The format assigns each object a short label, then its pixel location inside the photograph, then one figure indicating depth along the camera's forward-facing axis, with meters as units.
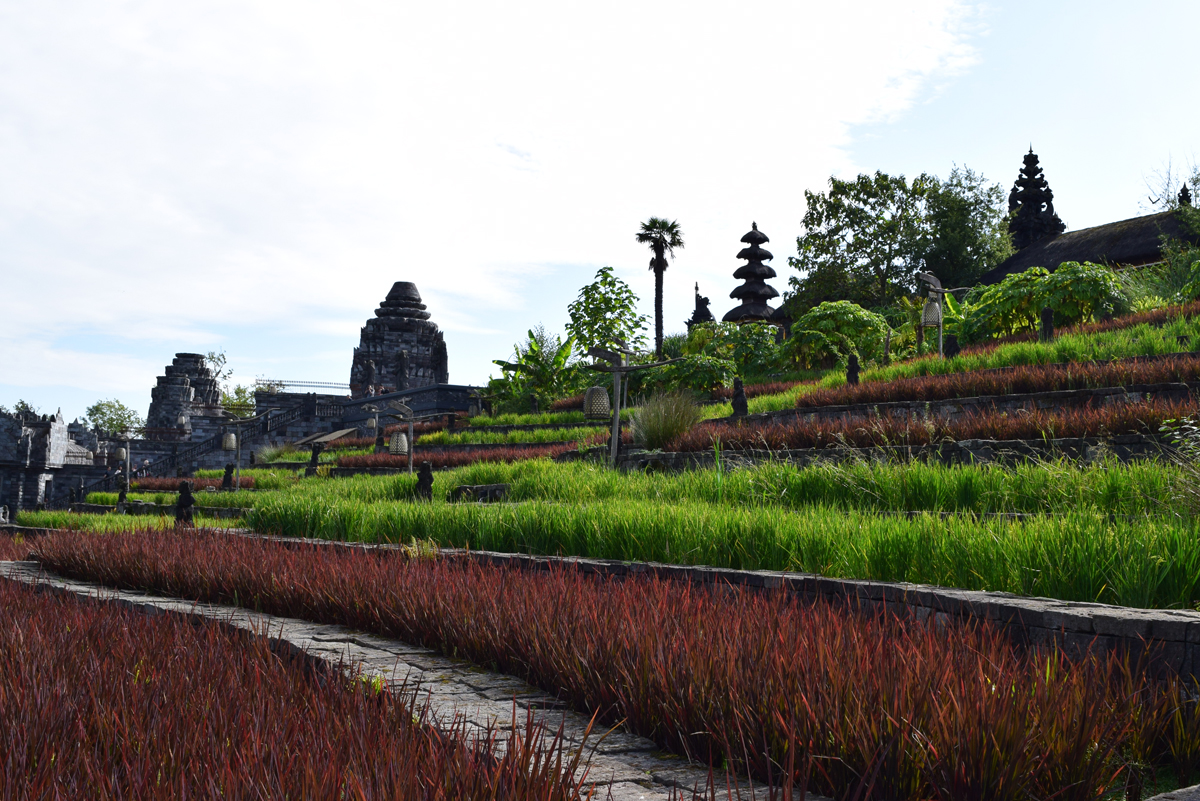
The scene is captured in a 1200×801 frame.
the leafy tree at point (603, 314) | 39.75
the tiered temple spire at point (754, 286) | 58.50
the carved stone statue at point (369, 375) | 65.84
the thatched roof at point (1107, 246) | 38.76
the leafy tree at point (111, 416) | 82.12
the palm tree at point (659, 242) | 55.62
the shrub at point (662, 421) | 15.22
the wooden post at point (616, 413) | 14.09
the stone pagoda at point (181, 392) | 59.56
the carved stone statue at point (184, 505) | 14.49
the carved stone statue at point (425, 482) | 13.74
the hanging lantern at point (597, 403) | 15.48
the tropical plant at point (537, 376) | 36.41
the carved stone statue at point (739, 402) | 16.52
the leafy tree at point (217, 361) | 81.71
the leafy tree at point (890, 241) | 47.56
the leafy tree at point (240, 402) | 66.32
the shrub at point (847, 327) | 26.69
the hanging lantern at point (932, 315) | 19.25
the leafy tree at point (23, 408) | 76.74
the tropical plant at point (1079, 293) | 21.54
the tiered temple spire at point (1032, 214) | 53.31
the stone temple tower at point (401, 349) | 68.38
